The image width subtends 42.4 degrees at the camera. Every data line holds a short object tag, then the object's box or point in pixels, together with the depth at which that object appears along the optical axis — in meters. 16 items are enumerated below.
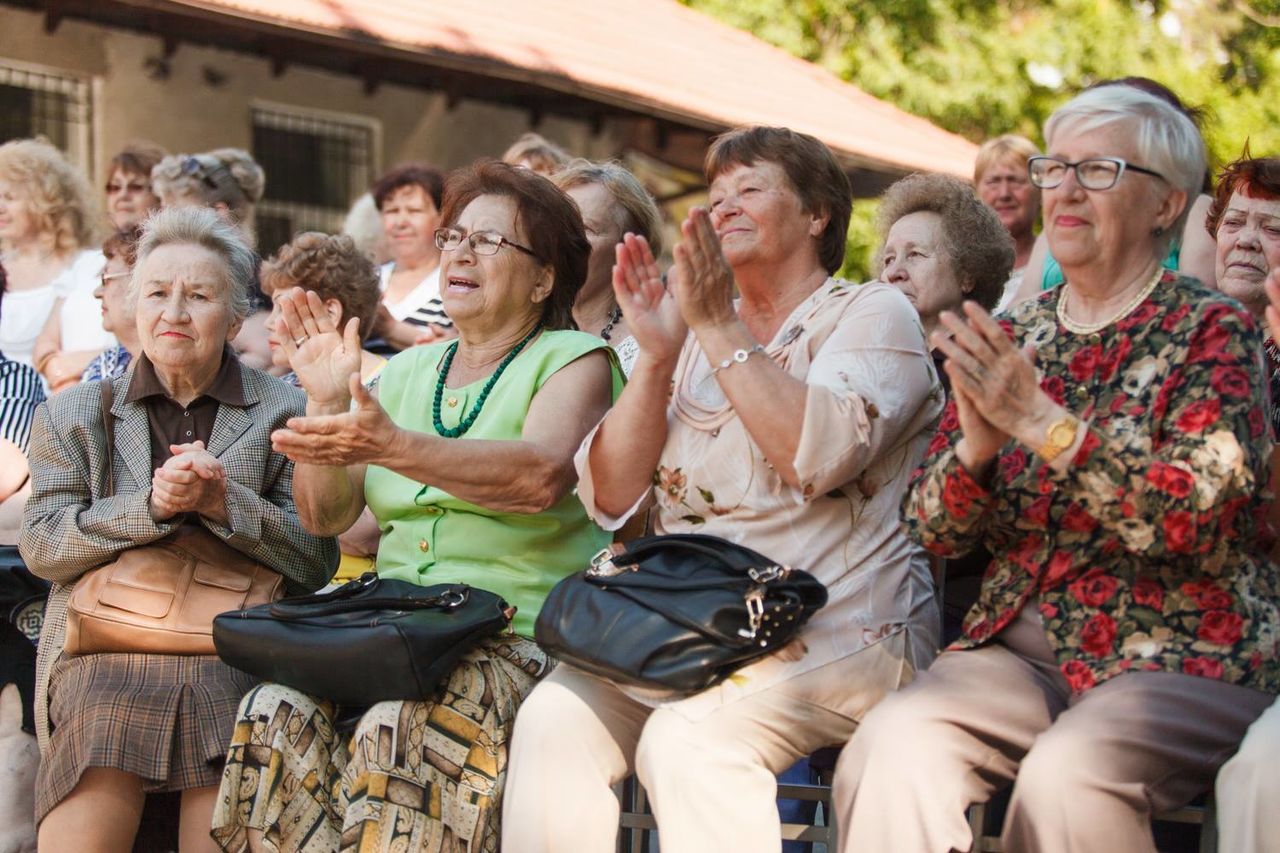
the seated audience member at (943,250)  4.66
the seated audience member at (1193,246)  4.38
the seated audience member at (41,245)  6.75
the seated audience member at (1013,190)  6.28
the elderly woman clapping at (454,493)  3.70
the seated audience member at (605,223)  4.99
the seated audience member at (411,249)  6.41
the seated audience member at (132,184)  7.20
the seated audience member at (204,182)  6.62
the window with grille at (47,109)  10.19
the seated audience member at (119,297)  5.20
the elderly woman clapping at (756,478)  3.45
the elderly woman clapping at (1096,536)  3.10
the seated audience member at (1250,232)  4.14
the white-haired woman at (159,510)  4.05
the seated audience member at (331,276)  5.22
